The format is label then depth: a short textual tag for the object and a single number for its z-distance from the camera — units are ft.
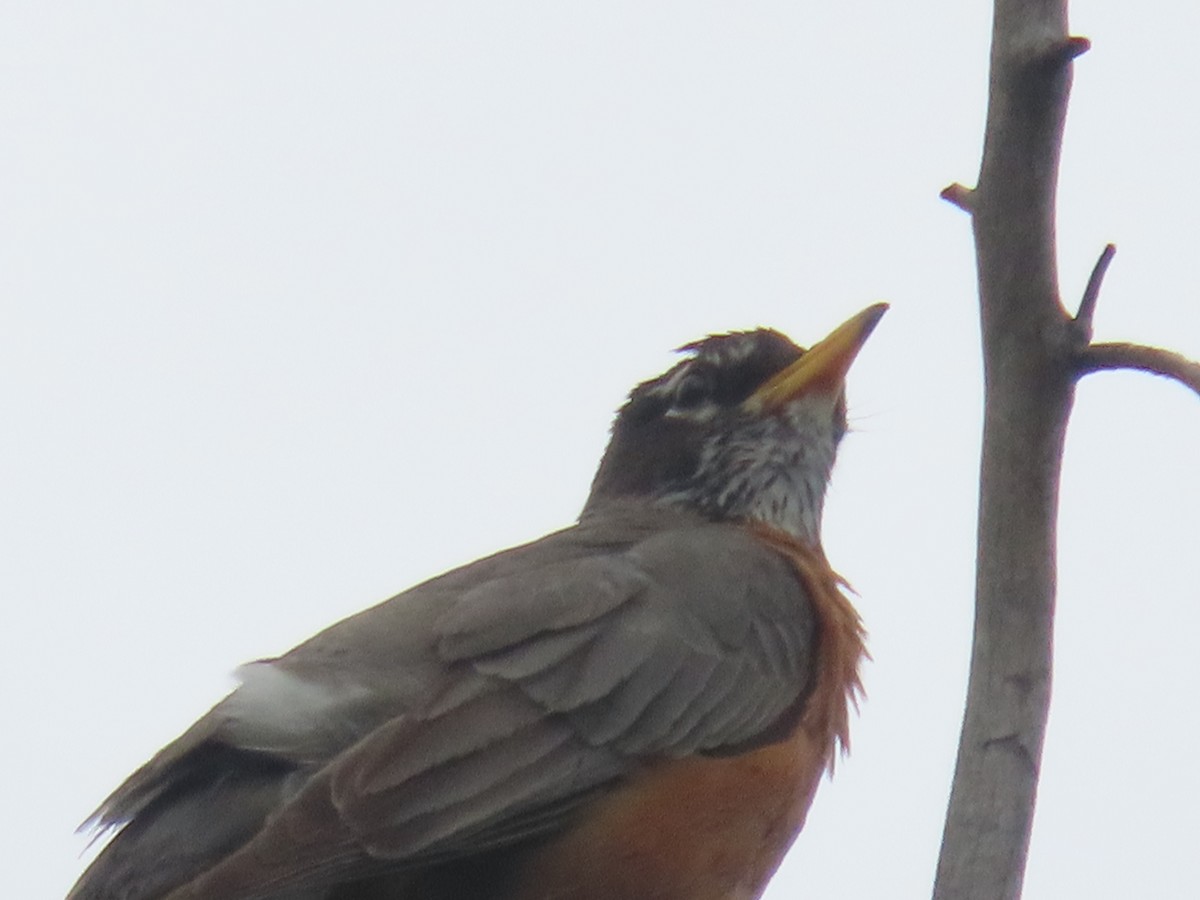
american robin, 20.98
